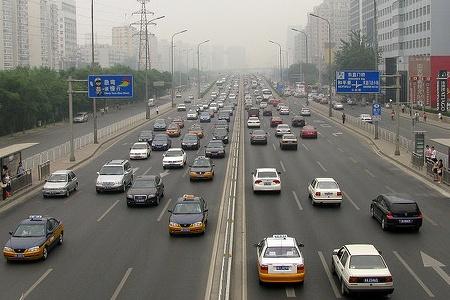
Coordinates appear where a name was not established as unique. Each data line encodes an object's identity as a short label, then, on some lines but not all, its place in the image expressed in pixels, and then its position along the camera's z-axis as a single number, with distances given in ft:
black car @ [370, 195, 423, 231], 82.94
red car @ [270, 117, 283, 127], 250.57
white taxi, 60.54
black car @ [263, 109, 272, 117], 307.99
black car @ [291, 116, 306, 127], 248.93
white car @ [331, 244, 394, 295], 56.44
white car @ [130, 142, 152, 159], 165.37
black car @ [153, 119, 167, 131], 240.32
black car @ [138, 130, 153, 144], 197.42
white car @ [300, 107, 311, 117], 301.43
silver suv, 116.98
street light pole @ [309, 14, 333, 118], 290.17
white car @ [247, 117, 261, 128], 242.78
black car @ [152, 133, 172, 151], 184.14
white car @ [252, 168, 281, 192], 112.06
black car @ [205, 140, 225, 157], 160.35
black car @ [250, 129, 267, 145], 190.49
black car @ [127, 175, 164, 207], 102.58
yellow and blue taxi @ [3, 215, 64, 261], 71.51
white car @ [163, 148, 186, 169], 146.72
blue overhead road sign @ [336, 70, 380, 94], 198.80
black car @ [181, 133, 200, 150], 181.47
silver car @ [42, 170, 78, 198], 114.52
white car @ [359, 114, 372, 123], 261.44
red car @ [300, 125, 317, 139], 207.92
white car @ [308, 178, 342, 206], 100.37
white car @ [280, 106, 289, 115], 314.96
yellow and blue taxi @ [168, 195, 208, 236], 82.48
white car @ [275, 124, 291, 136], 213.46
